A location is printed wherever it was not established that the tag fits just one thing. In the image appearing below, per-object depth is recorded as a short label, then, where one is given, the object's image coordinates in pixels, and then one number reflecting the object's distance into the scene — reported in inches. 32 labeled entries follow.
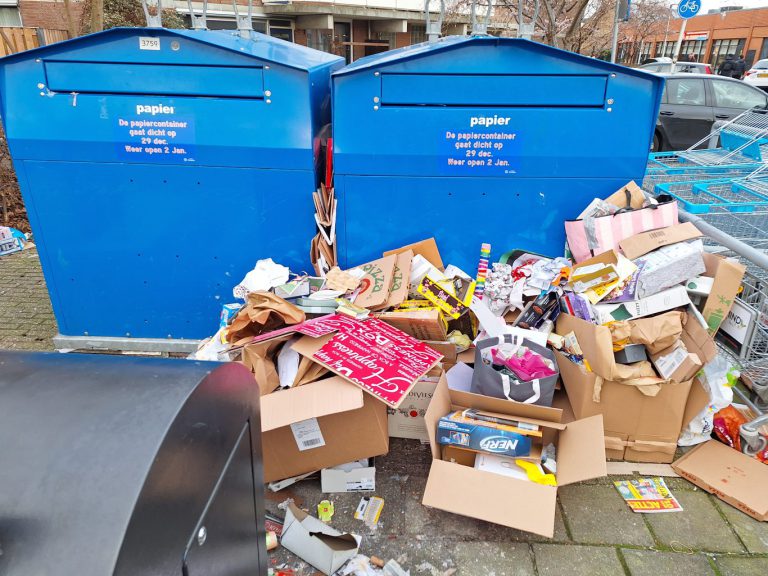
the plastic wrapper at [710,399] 99.0
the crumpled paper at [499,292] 119.1
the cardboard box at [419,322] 108.2
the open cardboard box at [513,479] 84.1
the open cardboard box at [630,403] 97.7
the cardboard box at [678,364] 95.6
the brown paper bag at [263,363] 96.3
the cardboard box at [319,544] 82.5
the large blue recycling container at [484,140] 112.0
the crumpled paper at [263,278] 119.4
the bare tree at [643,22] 788.0
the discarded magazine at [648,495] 93.9
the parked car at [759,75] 661.9
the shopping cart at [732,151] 180.5
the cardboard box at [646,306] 103.8
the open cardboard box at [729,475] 93.8
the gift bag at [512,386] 94.4
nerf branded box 91.2
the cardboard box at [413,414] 104.3
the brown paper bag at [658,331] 99.0
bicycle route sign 440.8
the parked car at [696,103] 322.0
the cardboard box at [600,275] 108.7
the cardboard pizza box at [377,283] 114.3
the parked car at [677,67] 525.7
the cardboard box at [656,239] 111.8
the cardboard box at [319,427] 90.0
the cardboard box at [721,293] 102.9
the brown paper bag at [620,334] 100.6
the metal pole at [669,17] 855.2
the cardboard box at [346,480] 98.4
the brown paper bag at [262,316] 104.5
